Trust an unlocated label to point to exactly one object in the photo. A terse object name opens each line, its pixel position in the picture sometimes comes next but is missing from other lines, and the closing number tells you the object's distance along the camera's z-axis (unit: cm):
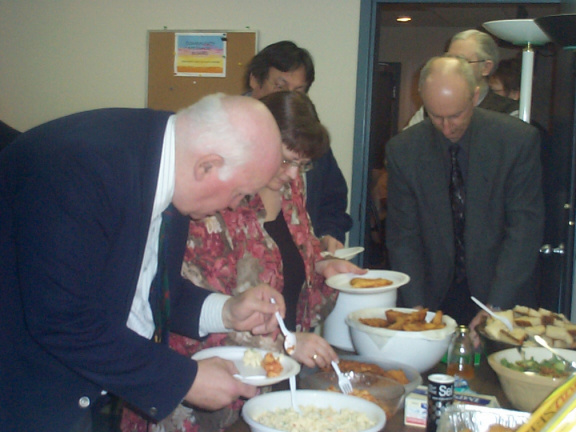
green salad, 152
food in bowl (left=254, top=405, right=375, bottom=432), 127
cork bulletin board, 378
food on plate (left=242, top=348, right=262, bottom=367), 153
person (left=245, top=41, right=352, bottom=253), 275
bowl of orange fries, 169
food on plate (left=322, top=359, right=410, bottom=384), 157
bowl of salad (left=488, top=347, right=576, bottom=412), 145
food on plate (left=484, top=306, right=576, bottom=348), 178
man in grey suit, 256
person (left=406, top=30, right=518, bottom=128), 325
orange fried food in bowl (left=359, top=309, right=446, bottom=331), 174
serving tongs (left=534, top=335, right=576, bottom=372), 151
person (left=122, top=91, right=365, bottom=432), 168
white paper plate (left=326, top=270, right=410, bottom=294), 191
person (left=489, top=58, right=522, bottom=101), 360
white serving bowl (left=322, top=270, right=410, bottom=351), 193
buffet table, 140
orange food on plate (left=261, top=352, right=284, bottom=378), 145
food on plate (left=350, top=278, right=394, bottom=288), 194
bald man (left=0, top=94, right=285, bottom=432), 117
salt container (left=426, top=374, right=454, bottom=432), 128
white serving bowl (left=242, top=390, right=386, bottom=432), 130
